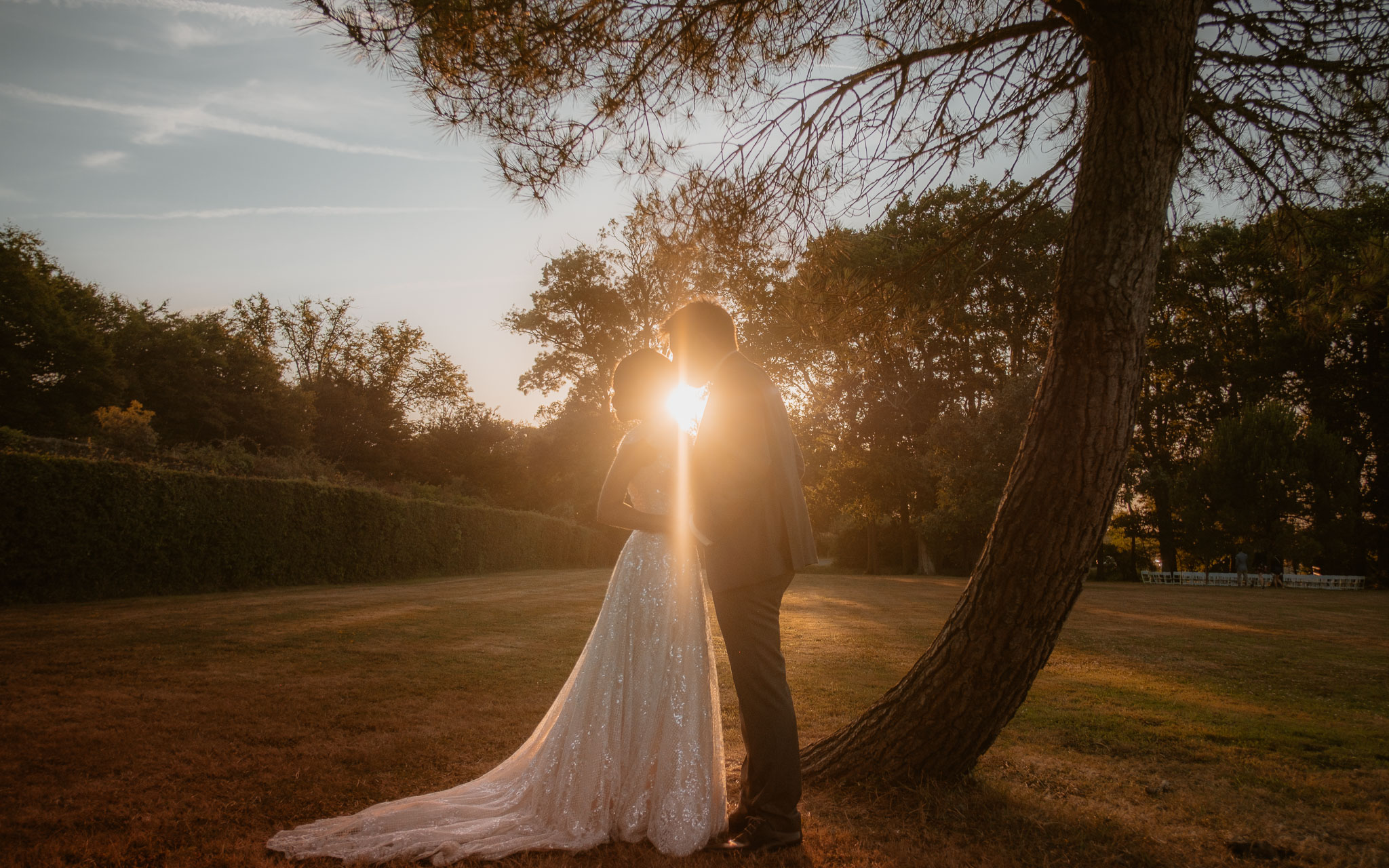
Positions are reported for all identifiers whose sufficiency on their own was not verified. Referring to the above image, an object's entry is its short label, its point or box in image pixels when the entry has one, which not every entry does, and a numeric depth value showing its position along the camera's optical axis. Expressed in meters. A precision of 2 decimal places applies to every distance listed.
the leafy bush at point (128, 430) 16.45
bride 2.59
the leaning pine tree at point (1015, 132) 2.80
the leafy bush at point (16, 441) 12.16
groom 2.63
